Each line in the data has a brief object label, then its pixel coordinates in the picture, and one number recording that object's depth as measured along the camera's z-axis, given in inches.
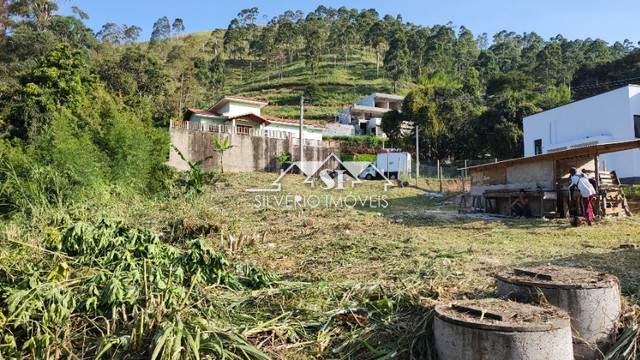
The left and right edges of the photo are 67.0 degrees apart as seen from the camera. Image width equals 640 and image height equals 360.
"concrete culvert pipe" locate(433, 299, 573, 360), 98.1
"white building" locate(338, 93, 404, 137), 1819.6
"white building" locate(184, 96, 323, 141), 1354.6
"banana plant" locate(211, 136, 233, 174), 1035.3
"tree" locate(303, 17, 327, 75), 2465.7
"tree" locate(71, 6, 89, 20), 1782.7
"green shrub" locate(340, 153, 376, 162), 1236.0
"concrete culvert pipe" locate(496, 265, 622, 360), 117.6
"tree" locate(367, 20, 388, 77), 2824.8
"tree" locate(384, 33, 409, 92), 2261.3
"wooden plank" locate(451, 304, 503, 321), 105.0
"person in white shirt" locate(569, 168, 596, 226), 393.4
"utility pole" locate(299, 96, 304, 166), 1087.2
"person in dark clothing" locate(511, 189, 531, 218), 486.2
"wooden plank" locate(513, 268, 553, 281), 127.6
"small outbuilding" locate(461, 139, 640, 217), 435.8
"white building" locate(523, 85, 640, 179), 757.3
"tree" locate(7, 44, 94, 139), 836.6
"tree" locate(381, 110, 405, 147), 1387.3
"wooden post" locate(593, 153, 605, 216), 430.9
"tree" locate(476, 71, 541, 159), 1139.9
